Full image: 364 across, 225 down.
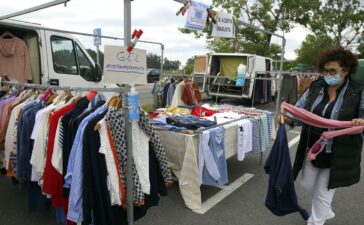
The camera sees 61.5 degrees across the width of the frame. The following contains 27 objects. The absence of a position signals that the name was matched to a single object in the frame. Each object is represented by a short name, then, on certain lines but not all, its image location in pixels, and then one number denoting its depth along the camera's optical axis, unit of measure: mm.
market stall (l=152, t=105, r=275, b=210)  3576
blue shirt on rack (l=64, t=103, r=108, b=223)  2250
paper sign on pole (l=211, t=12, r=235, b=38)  4523
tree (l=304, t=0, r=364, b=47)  26988
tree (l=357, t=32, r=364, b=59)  29098
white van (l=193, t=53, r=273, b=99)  11469
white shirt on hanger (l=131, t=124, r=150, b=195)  2426
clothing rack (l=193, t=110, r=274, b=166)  3605
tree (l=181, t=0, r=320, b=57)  18531
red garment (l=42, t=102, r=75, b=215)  2439
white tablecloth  3533
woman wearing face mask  2646
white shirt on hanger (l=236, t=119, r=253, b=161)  4258
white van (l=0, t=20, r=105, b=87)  5520
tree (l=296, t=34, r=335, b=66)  26688
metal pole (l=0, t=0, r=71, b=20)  3353
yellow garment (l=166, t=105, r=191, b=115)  4712
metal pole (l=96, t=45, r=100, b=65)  7352
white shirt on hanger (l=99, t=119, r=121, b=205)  2199
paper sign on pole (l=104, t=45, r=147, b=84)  2068
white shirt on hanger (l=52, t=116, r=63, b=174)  2416
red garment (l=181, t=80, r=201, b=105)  5879
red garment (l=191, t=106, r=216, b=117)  4793
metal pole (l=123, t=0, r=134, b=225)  2186
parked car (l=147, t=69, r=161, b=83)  14012
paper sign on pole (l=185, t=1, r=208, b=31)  3797
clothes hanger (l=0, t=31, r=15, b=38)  5341
